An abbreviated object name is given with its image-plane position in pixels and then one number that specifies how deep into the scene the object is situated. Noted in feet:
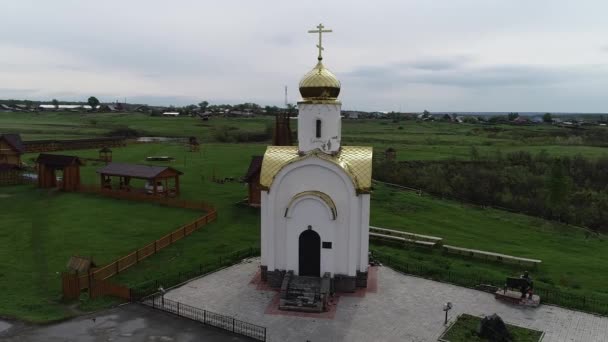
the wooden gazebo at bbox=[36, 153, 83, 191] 117.08
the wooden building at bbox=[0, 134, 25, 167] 137.80
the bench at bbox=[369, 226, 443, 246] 82.16
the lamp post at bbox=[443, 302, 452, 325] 50.57
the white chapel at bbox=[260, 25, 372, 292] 59.21
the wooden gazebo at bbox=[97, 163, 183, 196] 110.22
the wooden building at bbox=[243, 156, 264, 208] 102.06
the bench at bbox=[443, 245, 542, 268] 72.79
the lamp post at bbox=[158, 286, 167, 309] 55.28
